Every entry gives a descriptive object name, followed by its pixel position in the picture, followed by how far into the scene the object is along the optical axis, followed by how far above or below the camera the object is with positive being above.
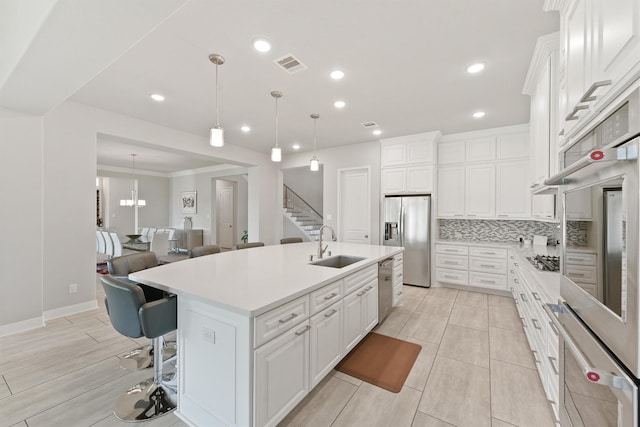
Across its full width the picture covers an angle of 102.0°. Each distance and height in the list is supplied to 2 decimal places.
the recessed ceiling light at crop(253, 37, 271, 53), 2.24 +1.48
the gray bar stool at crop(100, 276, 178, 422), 1.63 -0.74
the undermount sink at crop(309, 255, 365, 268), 2.90 -0.56
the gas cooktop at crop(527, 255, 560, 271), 2.33 -0.47
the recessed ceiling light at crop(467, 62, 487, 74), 2.59 +1.49
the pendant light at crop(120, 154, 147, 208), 7.67 +0.30
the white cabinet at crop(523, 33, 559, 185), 2.14 +0.99
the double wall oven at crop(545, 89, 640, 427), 0.71 -0.22
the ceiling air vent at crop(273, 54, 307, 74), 2.50 +1.49
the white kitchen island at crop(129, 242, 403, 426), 1.38 -0.76
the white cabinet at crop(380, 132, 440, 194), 4.83 +0.97
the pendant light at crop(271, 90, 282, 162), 3.25 +0.78
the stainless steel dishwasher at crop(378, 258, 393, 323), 2.98 -0.90
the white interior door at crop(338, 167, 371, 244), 5.59 +0.15
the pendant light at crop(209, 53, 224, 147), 2.49 +0.77
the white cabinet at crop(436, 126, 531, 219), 4.30 +0.65
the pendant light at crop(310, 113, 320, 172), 3.97 +0.78
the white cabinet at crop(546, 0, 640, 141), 0.82 +0.64
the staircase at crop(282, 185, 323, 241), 7.96 -0.07
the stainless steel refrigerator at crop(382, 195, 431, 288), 4.75 -0.37
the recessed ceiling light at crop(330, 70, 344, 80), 2.76 +1.49
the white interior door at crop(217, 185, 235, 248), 9.05 -0.15
